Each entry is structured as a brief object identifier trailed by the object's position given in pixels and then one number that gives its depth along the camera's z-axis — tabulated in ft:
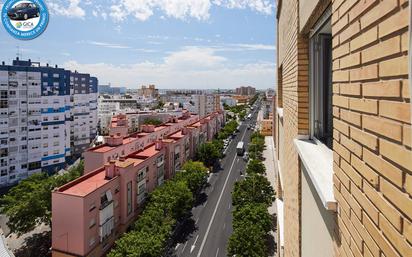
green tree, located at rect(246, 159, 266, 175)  111.55
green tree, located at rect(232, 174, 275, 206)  81.92
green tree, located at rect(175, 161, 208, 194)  96.73
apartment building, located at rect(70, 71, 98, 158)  168.66
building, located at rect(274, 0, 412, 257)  4.17
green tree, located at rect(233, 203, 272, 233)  66.95
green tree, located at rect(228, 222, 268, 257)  59.62
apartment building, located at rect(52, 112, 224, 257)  58.23
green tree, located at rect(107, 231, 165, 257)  56.69
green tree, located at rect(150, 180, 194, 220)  76.38
